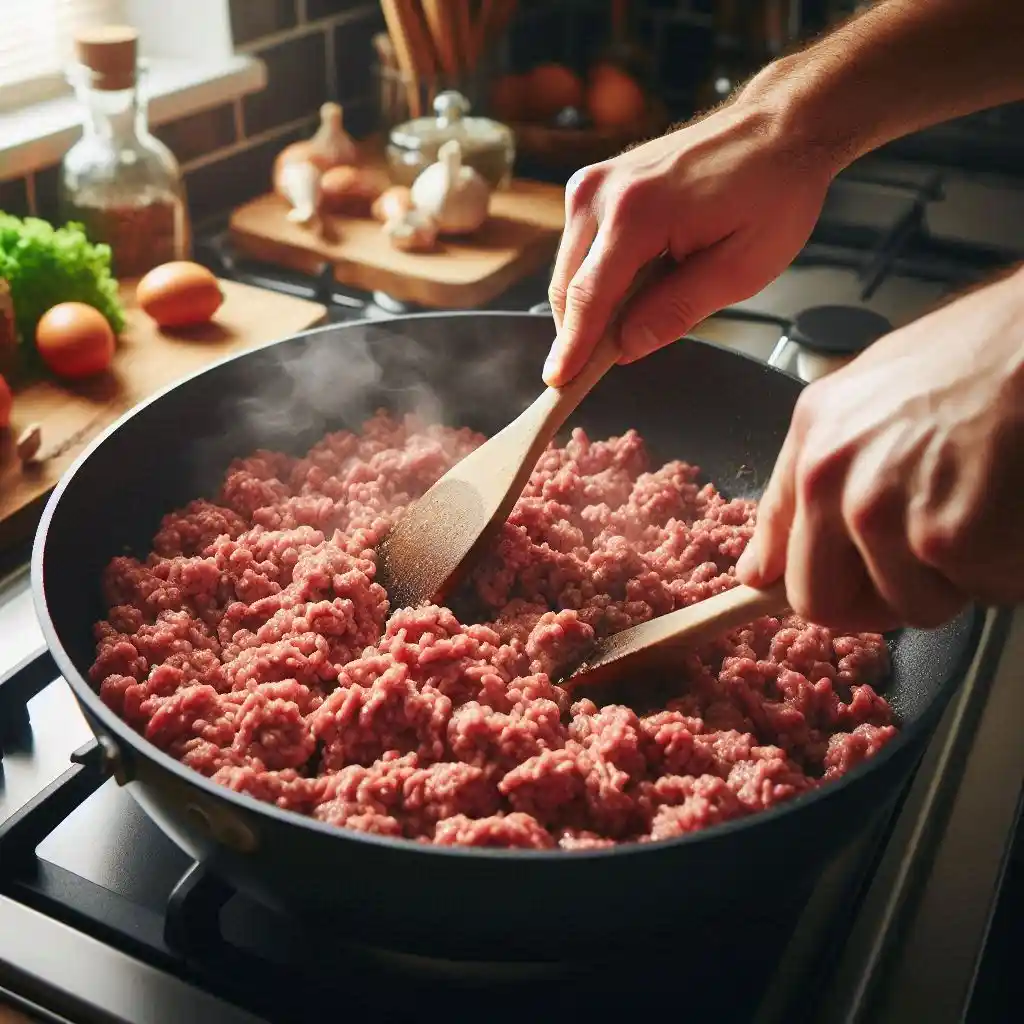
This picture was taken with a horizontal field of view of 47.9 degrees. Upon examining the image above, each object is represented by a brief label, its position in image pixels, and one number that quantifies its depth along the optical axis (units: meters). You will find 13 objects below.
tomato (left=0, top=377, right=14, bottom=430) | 1.38
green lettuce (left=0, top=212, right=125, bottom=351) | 1.53
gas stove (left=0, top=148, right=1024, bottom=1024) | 0.82
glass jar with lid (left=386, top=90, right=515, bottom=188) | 1.95
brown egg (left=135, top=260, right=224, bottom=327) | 1.62
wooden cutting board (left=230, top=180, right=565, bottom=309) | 1.75
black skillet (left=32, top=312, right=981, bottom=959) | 0.69
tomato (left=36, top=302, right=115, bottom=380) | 1.49
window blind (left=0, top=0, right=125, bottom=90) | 1.84
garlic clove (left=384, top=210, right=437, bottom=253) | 1.79
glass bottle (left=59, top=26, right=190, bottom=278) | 1.62
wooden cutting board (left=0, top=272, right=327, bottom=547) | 1.32
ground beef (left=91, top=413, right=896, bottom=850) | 0.87
